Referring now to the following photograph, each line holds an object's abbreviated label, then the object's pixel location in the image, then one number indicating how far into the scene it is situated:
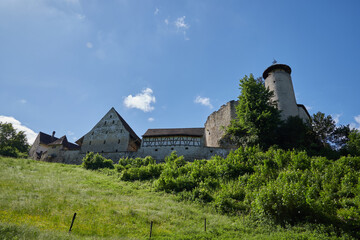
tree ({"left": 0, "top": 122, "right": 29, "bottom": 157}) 36.75
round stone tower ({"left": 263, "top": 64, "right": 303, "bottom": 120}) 28.41
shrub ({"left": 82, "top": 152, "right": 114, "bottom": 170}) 26.38
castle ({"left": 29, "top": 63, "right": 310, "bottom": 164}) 29.20
